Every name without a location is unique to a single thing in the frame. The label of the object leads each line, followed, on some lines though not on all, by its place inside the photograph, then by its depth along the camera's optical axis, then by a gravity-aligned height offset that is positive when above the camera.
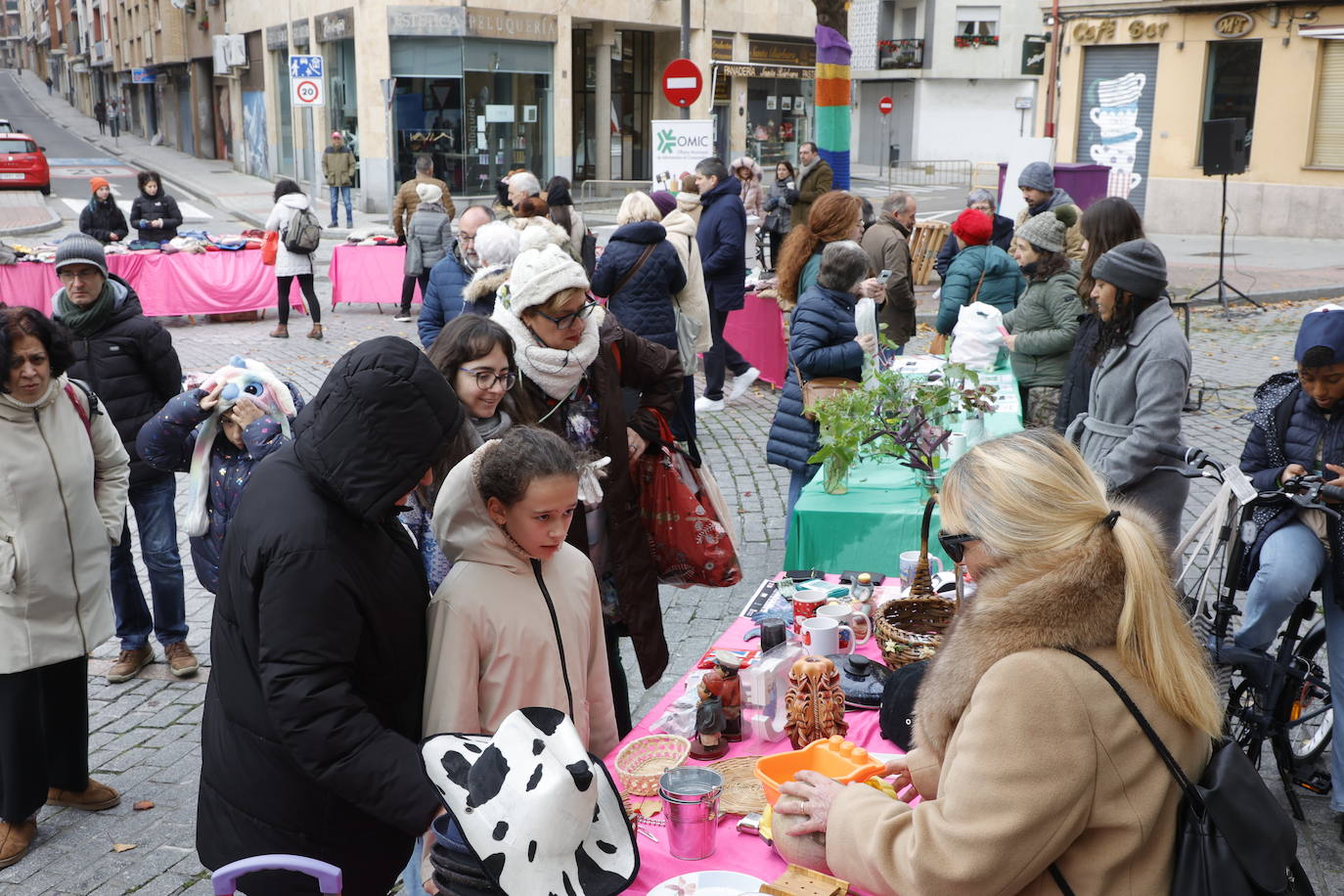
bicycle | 4.10 -1.59
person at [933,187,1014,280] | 10.04 -0.28
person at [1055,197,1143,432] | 5.38 -0.28
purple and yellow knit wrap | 11.67 +0.96
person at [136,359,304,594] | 3.69 -0.81
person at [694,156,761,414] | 10.27 -0.51
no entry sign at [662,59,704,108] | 15.15 +1.42
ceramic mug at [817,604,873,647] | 3.72 -1.32
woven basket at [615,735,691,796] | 2.82 -1.37
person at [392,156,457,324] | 14.38 -0.17
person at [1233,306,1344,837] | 4.02 -1.11
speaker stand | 15.11 -1.13
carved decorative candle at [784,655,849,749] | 3.02 -1.28
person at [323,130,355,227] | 24.09 +0.46
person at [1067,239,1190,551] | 4.62 -0.71
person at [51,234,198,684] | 5.14 -0.90
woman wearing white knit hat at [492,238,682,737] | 3.76 -0.72
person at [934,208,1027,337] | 8.01 -0.51
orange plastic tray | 2.71 -1.31
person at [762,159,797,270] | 15.22 -0.29
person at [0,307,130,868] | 4.00 -1.35
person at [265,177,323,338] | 13.05 -0.85
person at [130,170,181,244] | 15.09 -0.31
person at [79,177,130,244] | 14.73 -0.36
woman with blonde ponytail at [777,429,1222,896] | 1.88 -0.82
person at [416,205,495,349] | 6.54 -0.57
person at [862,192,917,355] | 8.98 -0.59
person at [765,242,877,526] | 5.95 -0.74
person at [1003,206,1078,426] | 6.83 -0.69
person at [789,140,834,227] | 12.17 +0.14
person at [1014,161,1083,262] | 9.57 +0.07
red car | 28.30 +0.53
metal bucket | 2.52 -1.31
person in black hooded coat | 2.29 -0.87
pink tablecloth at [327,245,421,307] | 14.84 -1.05
